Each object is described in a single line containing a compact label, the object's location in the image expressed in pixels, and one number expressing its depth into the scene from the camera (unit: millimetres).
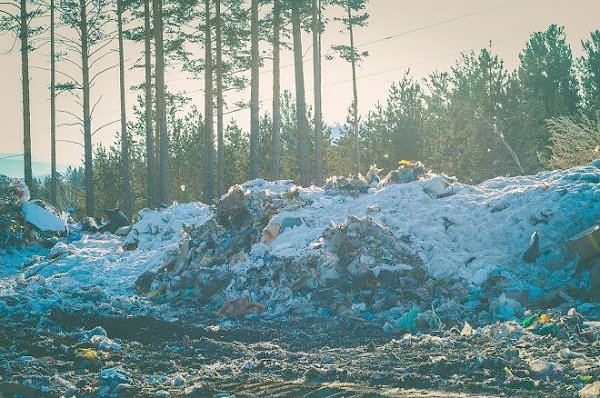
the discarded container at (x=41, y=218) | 32156
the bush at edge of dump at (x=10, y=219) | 29875
